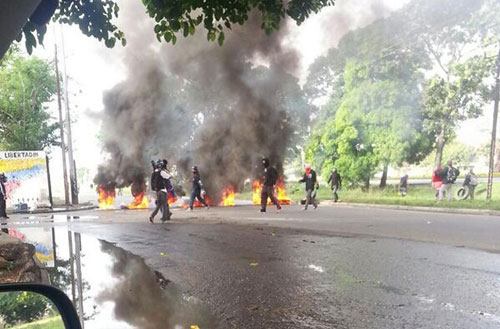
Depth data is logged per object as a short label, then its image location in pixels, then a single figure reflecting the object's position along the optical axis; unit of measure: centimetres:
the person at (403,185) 2430
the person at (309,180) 1490
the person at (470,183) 1902
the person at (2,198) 1464
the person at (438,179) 1853
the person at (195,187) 1591
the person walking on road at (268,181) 1383
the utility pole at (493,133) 1709
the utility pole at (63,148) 2109
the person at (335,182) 2045
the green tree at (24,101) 2341
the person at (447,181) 1738
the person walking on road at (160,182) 1185
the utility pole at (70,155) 2042
